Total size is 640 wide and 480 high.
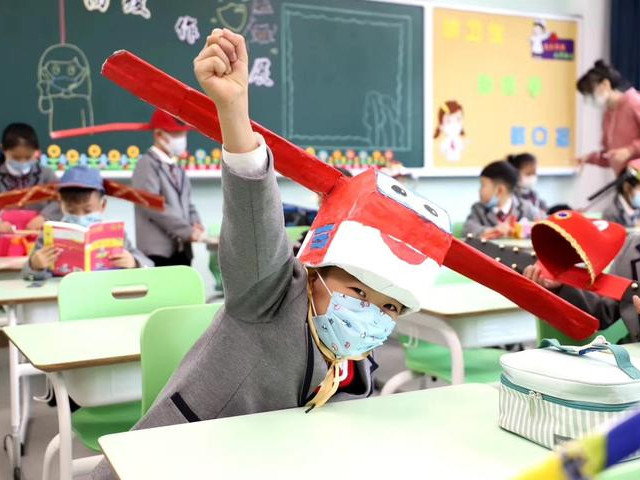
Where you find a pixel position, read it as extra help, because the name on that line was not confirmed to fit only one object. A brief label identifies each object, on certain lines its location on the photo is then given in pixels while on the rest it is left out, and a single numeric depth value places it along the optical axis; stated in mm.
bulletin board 6094
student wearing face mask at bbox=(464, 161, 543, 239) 4762
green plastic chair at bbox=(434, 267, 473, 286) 2979
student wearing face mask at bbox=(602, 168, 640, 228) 4840
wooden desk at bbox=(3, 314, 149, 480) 1753
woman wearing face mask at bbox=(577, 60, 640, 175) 4965
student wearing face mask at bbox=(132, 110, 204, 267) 3914
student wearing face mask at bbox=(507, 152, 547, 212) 5480
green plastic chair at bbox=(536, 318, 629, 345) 2004
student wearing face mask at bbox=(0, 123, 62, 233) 4199
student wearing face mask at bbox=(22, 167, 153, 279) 3002
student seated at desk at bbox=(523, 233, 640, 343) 1904
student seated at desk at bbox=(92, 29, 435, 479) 1037
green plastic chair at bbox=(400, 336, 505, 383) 2511
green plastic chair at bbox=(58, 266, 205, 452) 2094
